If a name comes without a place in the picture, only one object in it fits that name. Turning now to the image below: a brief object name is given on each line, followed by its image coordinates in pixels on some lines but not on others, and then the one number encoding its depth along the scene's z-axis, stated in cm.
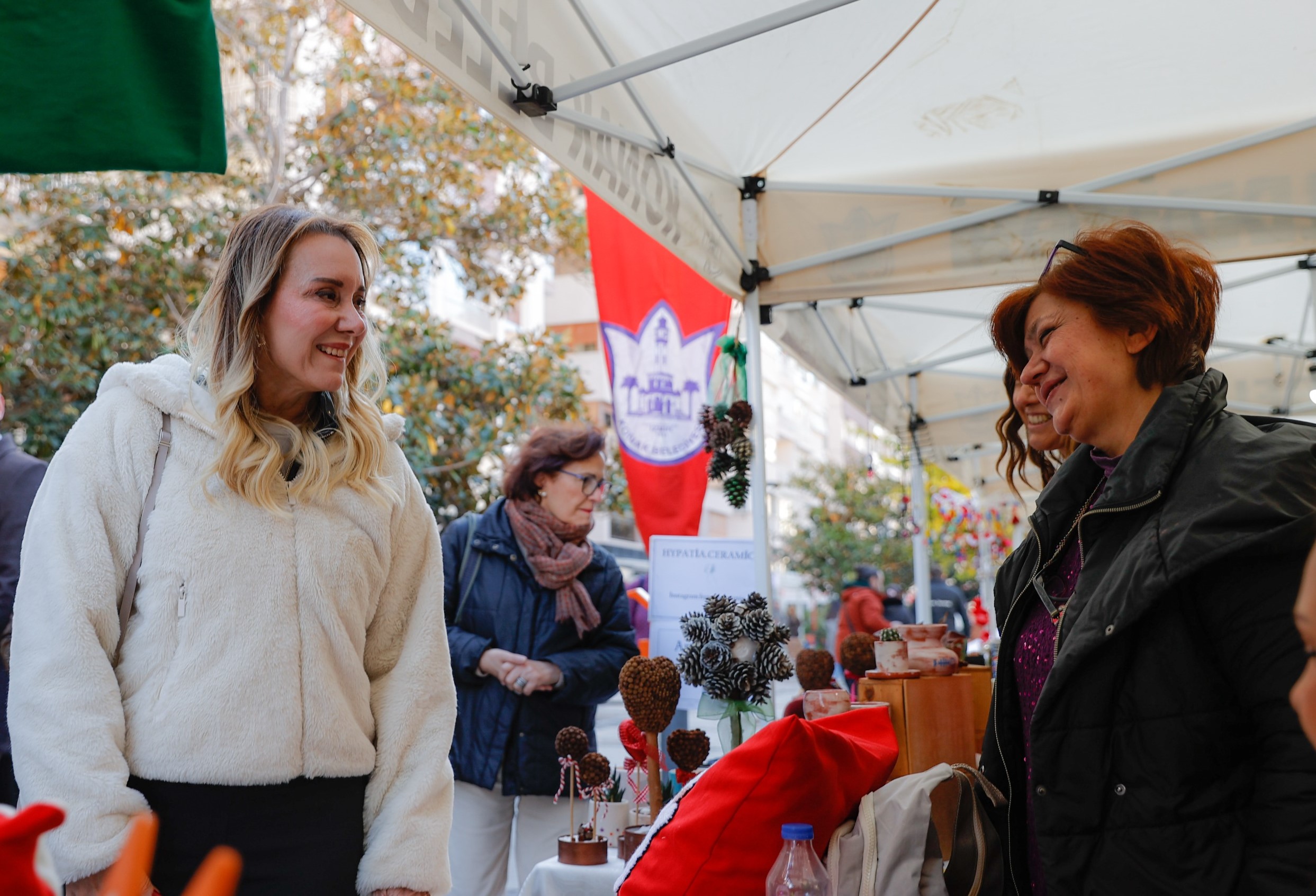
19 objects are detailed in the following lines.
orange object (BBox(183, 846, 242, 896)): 53
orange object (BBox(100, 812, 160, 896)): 57
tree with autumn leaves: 770
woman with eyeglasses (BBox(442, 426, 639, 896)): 338
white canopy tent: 311
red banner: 438
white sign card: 421
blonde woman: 157
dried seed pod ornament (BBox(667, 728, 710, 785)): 266
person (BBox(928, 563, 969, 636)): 923
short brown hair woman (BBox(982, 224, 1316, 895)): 142
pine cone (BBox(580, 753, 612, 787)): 274
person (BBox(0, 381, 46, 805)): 272
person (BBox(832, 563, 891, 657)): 747
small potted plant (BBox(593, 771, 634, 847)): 272
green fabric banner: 118
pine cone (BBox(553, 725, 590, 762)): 280
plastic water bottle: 174
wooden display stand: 253
